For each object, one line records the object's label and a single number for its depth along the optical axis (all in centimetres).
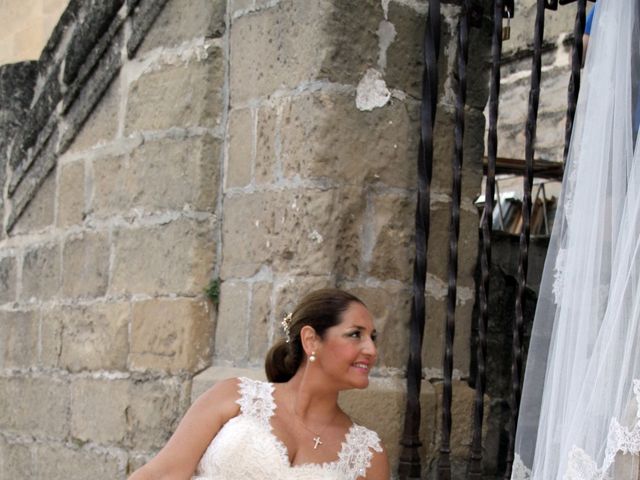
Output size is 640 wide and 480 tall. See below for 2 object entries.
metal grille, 374
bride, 347
